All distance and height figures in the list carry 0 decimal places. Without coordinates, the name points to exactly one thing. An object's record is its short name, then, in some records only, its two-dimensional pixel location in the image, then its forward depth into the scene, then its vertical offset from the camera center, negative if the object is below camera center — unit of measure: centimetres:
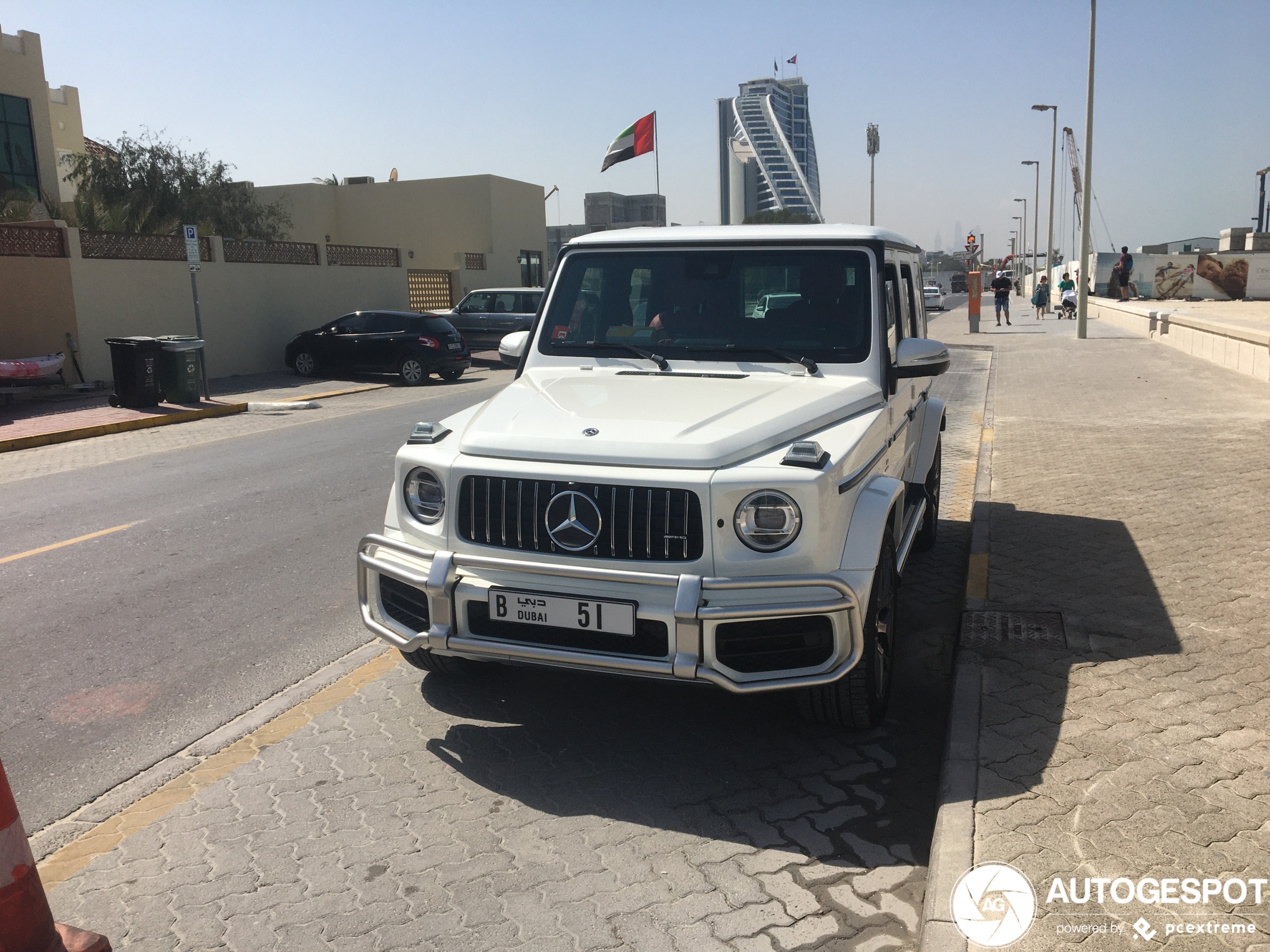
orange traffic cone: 244 -139
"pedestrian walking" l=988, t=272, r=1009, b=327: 3509 -39
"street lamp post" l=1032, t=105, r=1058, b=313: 4772 +210
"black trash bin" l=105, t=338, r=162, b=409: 1612 -100
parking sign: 1702 +88
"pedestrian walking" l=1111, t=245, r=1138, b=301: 3699 +20
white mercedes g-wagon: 351 -80
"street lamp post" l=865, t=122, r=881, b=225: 5056 +666
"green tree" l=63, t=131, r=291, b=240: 3131 +348
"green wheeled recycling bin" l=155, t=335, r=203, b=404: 1650 -105
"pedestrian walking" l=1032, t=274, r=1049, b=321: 4166 -78
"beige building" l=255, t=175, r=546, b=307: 3672 +271
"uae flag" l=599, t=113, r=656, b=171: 2939 +411
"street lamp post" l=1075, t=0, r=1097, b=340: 2766 +233
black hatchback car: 2086 -99
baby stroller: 3981 -113
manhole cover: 482 -165
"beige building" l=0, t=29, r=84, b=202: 2706 +483
